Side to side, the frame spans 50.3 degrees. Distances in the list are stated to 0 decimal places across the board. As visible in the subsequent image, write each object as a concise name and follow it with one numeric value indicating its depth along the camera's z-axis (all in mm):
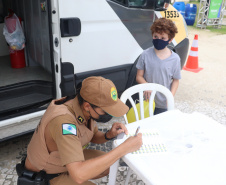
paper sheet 1492
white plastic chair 2162
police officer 1286
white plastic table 1296
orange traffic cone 5301
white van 2318
